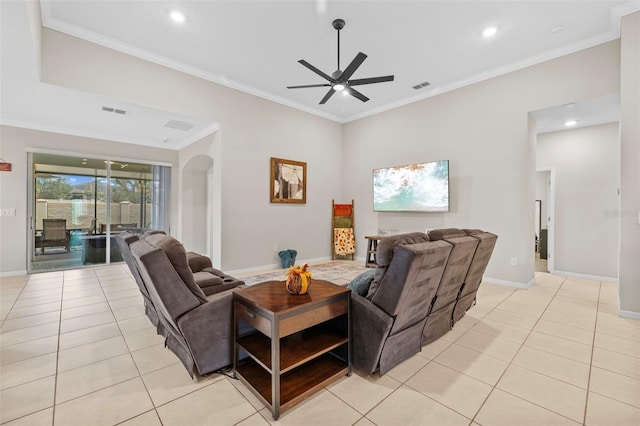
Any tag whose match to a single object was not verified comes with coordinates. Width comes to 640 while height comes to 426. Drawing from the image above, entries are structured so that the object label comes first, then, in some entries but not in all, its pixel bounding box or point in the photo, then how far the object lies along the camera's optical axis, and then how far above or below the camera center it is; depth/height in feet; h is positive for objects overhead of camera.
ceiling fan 10.80 +5.42
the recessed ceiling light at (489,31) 11.84 +7.76
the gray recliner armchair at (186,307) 6.03 -2.15
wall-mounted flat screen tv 17.03 +1.67
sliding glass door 18.11 +0.32
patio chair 18.16 -1.50
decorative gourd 6.39 -1.54
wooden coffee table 5.47 -2.99
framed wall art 18.60 +2.14
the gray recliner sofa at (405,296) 6.15 -1.97
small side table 19.55 -2.78
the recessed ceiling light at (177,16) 10.75 +7.58
